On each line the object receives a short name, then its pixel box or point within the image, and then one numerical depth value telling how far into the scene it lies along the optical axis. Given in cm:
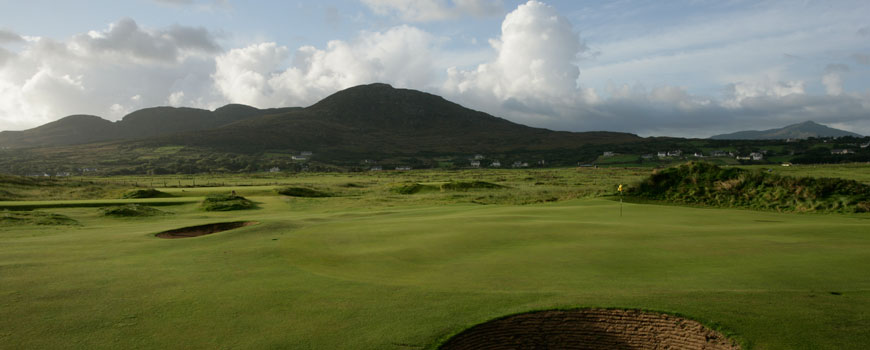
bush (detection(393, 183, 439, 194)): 5481
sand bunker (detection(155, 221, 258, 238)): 1912
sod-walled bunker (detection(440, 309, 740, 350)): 771
